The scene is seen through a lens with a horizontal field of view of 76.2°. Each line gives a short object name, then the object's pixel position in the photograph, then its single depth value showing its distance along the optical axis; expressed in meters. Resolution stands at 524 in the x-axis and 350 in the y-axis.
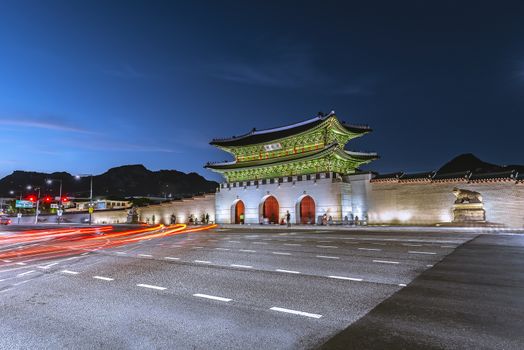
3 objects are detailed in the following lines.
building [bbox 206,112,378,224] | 36.56
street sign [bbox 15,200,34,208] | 61.59
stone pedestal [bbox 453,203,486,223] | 26.66
